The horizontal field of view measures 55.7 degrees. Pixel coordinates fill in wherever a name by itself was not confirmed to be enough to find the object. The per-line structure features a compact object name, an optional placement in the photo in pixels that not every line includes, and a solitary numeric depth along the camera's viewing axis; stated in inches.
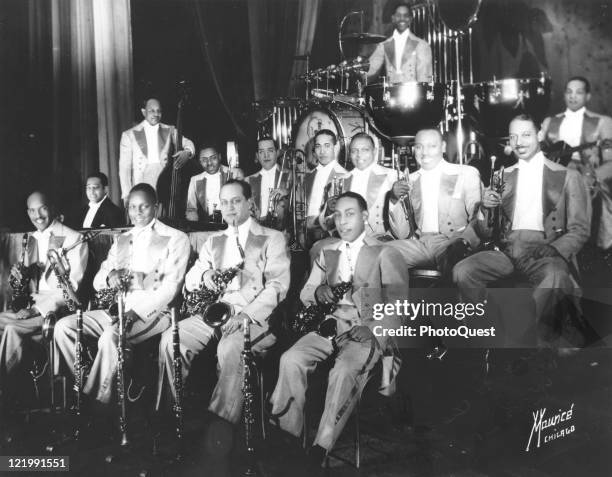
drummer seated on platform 236.4
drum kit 172.6
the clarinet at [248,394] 124.8
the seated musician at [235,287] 135.3
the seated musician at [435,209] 160.9
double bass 221.5
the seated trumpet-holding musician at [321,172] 204.2
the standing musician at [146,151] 222.7
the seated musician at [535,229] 144.2
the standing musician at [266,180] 217.8
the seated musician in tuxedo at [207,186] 226.1
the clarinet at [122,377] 134.0
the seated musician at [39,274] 164.2
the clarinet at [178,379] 128.9
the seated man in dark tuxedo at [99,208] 200.8
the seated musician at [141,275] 154.5
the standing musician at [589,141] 160.4
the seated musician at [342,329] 124.2
